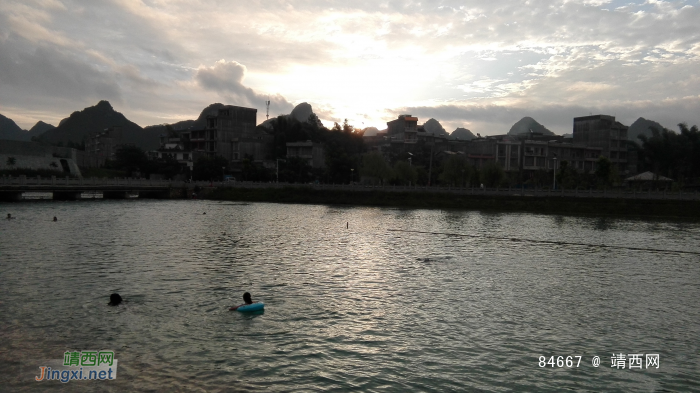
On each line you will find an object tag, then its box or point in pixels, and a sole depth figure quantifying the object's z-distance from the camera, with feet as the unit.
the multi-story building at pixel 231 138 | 450.30
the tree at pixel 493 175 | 312.71
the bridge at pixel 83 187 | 248.73
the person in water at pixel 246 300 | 54.19
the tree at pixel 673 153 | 334.85
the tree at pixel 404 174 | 343.87
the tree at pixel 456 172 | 319.47
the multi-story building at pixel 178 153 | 434.30
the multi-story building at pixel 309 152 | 431.76
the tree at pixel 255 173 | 400.47
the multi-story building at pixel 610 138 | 398.42
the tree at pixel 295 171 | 385.91
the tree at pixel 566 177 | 290.35
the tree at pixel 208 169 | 403.34
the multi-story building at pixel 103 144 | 541.95
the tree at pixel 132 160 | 408.87
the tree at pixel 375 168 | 348.59
